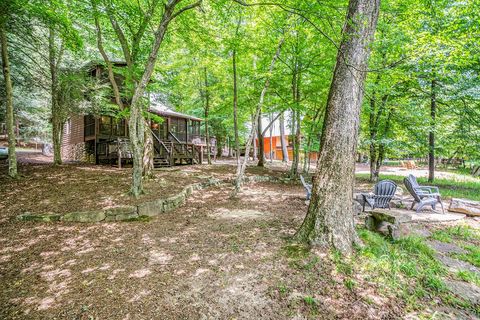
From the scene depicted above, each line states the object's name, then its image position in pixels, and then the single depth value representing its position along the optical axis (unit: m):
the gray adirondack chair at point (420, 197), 5.97
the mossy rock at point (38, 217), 5.00
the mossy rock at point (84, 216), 5.06
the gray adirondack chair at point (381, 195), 5.82
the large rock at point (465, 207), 6.06
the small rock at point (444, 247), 4.03
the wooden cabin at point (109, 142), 12.21
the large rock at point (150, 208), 5.55
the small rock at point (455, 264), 3.41
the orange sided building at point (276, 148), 31.79
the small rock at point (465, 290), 2.74
